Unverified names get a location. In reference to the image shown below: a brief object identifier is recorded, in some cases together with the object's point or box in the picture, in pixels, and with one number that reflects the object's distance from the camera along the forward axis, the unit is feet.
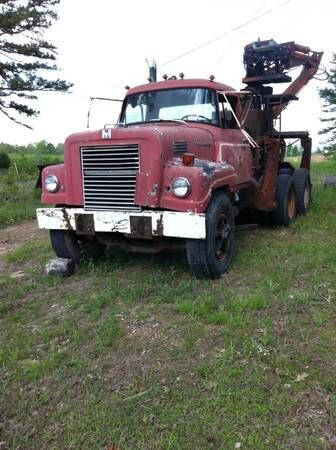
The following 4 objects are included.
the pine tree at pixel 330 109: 89.56
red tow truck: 16.10
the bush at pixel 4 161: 81.05
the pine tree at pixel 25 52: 43.37
